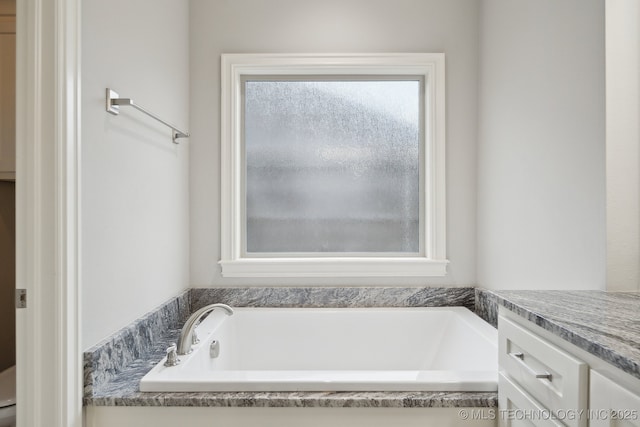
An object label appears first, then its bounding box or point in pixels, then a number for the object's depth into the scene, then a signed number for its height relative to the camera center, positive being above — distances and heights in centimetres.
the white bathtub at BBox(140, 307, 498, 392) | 215 -65
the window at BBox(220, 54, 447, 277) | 245 +29
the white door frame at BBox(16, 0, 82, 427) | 113 +0
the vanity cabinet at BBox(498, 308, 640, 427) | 70 -34
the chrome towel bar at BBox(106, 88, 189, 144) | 142 +39
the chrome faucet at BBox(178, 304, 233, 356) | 157 -45
